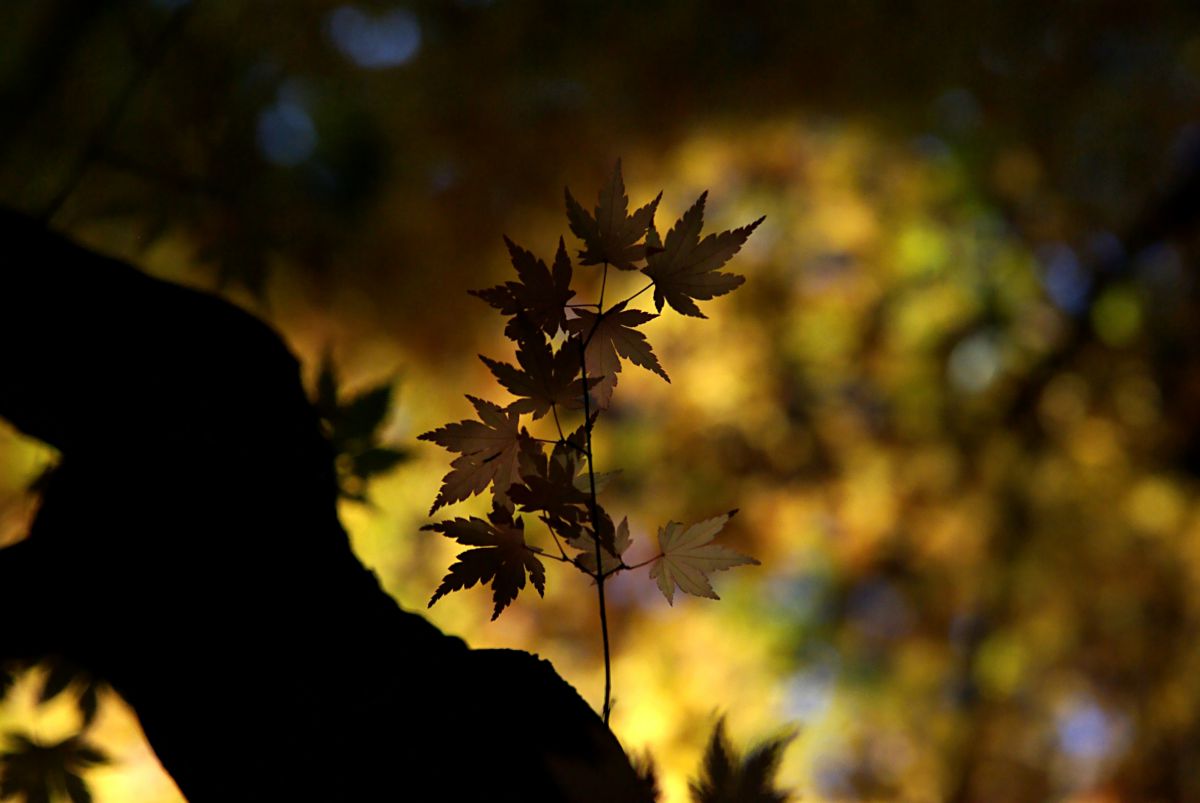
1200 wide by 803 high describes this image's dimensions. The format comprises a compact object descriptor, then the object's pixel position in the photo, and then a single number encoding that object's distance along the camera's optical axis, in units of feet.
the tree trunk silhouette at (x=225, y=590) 7.25
